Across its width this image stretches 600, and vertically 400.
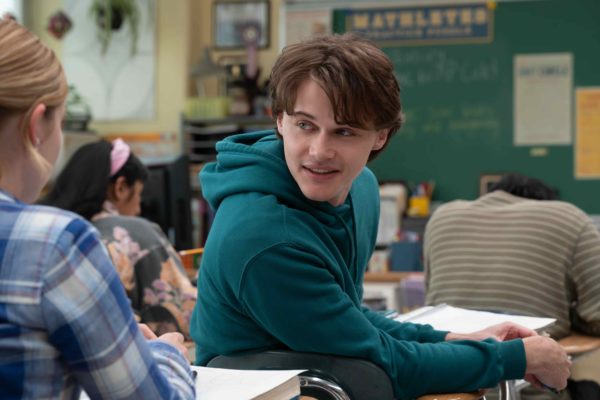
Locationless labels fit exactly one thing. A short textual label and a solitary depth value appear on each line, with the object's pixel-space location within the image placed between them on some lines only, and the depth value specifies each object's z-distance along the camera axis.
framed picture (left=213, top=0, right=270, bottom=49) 6.58
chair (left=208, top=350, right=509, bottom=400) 1.39
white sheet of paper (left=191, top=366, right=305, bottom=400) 1.15
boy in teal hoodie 1.40
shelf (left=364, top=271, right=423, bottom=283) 4.07
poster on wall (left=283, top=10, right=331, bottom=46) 6.29
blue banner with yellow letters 6.02
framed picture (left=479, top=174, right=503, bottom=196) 6.00
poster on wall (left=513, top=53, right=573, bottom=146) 5.91
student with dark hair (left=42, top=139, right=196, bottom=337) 2.75
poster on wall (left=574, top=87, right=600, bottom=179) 5.86
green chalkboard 5.89
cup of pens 5.68
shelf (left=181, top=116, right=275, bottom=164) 6.37
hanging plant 6.46
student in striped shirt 2.59
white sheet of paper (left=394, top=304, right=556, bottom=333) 1.72
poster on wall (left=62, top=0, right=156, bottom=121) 6.53
